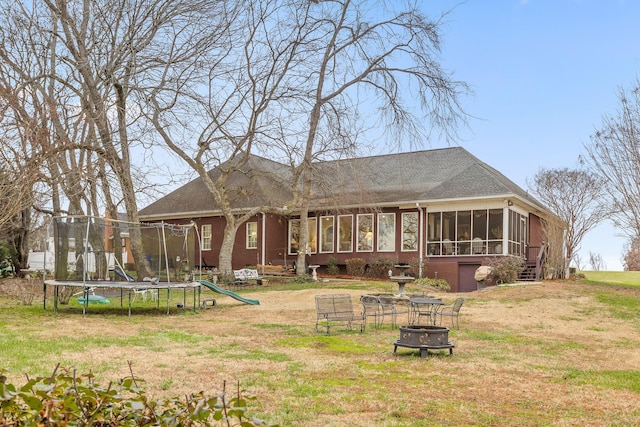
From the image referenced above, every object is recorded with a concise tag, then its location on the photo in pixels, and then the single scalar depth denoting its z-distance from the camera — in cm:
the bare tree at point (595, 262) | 4999
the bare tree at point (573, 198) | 3634
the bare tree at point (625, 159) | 2414
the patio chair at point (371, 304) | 1504
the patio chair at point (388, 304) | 1511
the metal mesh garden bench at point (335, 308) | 1405
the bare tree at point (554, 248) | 2814
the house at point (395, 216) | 2900
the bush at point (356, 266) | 3095
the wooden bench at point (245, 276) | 2866
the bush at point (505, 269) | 2627
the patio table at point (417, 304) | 1407
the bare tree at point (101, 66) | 2197
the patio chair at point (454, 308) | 1438
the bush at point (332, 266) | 3186
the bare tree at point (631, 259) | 4672
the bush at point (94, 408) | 246
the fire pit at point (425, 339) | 1047
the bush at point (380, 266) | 2998
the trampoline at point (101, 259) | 1756
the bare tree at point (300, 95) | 2683
